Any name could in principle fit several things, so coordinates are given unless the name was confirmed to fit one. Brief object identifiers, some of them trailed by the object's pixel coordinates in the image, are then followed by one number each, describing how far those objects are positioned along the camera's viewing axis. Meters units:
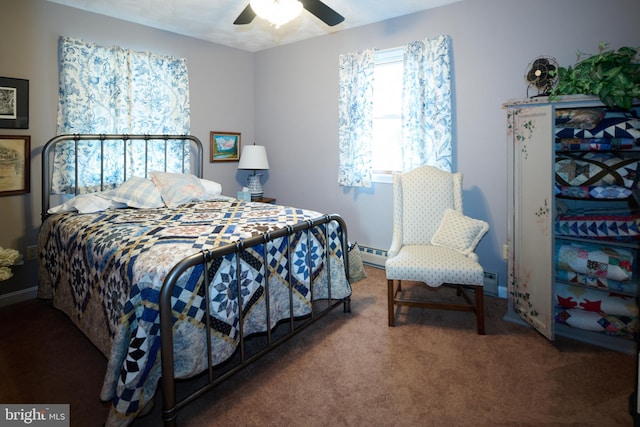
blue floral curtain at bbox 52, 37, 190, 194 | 3.20
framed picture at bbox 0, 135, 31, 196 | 2.94
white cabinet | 2.25
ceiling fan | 2.38
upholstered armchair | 2.51
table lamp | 4.34
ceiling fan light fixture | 2.28
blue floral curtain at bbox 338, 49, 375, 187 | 3.75
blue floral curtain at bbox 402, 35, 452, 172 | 3.25
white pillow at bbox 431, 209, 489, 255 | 2.79
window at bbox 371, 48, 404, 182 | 3.75
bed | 1.62
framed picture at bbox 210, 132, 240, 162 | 4.44
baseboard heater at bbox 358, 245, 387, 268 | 3.93
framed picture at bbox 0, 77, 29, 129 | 2.90
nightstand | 4.43
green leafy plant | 2.07
